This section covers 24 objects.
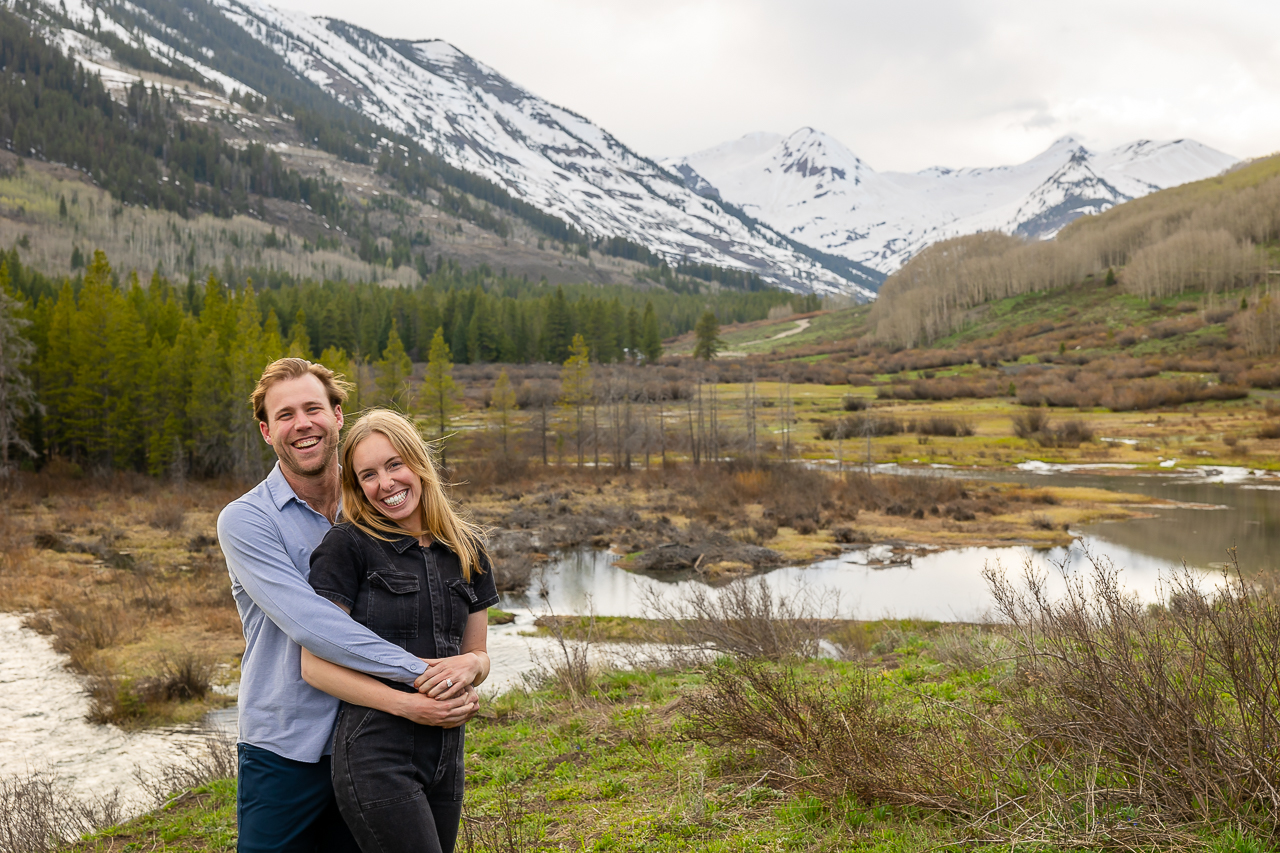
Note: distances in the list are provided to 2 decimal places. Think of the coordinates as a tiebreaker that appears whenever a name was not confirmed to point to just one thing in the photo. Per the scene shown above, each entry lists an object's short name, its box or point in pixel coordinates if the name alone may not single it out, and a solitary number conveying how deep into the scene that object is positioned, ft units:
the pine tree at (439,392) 158.81
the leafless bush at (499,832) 14.52
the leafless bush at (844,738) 15.11
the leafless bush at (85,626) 49.89
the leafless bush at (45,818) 20.11
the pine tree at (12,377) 111.14
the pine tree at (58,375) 126.52
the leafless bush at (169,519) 95.96
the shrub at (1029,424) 165.17
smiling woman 8.27
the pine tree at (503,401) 157.99
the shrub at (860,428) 177.17
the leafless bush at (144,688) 40.16
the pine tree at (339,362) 136.46
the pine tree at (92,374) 126.00
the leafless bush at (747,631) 32.60
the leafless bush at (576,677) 30.35
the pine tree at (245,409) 129.90
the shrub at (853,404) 205.90
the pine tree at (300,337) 128.74
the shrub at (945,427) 172.14
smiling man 8.39
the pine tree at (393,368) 162.21
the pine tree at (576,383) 169.89
